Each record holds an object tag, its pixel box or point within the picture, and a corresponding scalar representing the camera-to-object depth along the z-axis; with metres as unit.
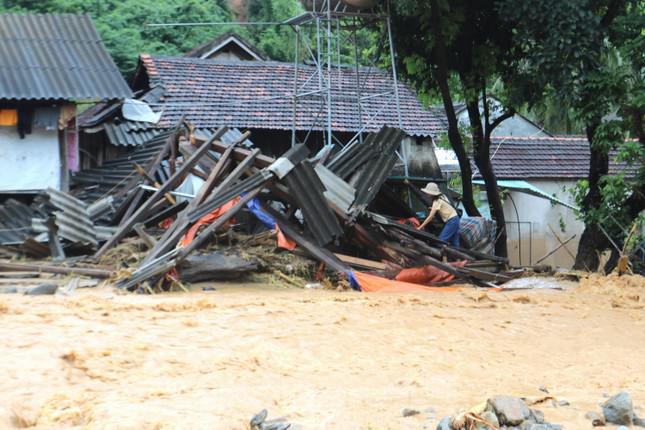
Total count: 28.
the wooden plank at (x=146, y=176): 15.92
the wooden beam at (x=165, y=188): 13.71
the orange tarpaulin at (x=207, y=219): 12.43
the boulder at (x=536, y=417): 5.40
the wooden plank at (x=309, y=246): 12.95
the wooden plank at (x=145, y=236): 13.03
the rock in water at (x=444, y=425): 5.28
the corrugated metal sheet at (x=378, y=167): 14.00
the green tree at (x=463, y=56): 16.94
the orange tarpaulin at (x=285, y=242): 13.17
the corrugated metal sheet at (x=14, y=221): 14.18
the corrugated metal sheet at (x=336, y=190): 13.47
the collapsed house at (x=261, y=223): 12.39
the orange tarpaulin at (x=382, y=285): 12.68
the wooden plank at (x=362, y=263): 13.37
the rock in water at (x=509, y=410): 5.34
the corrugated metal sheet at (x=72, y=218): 13.44
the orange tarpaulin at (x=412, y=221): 15.53
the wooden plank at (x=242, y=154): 13.27
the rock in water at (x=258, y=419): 5.34
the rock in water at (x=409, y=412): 5.64
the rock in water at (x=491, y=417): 5.31
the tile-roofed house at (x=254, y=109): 21.23
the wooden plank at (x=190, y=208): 12.11
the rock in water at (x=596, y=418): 5.49
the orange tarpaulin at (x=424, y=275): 13.58
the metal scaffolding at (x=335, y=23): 16.77
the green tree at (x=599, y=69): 14.59
